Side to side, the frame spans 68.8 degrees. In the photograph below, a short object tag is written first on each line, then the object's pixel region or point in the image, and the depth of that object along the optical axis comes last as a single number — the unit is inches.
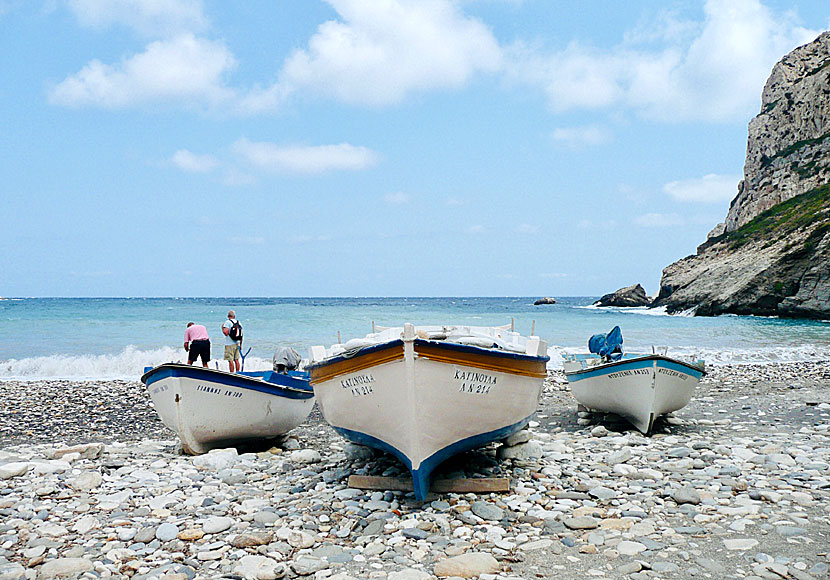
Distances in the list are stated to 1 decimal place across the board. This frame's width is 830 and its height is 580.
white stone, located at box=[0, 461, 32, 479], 315.3
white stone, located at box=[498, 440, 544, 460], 351.9
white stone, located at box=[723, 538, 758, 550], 214.5
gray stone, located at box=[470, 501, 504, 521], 256.7
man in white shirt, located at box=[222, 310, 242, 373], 590.9
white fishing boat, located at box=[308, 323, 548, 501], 269.1
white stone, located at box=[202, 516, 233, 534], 243.5
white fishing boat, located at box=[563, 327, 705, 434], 422.9
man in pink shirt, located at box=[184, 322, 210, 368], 439.5
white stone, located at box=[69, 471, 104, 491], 298.7
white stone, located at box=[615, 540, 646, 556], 215.3
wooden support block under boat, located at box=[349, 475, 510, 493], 287.9
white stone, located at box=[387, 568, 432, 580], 203.2
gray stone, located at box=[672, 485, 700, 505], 264.4
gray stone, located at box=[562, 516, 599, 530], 240.8
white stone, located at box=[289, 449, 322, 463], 360.8
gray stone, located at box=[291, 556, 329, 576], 209.5
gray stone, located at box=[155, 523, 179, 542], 237.0
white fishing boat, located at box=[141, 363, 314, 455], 374.9
